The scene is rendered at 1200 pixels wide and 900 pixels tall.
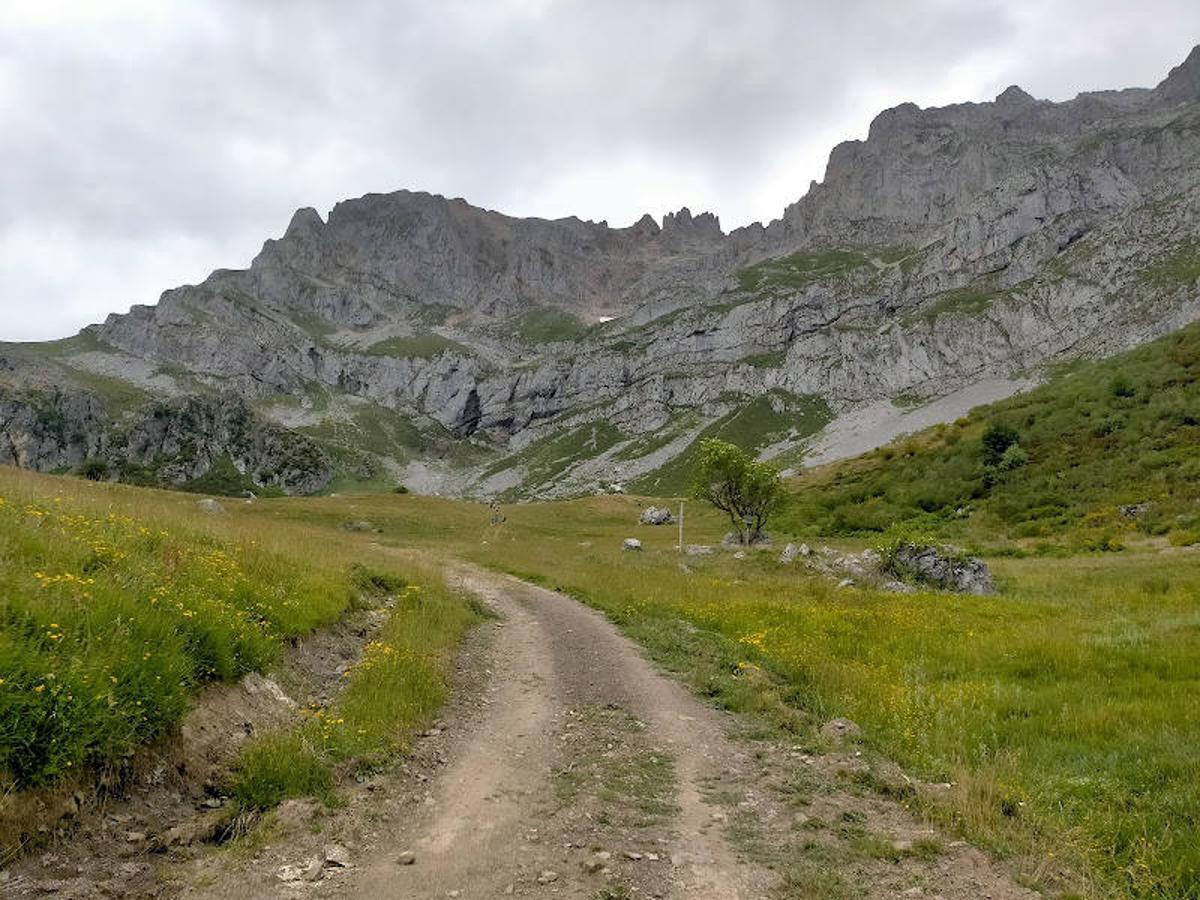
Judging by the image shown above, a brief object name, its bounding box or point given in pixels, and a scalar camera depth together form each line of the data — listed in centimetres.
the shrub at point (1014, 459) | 5175
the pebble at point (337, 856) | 638
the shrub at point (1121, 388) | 5456
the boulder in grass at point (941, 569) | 2942
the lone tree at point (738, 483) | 5784
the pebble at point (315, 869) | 611
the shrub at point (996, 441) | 5484
